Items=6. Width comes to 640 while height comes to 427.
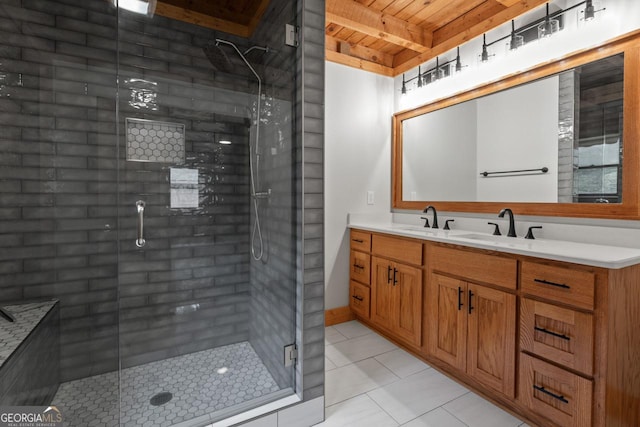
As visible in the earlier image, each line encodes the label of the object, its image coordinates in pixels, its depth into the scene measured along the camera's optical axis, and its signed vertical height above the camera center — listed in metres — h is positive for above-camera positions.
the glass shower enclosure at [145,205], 1.80 +0.00
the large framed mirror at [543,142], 1.78 +0.44
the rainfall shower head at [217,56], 2.19 +1.02
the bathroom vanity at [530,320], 1.39 -0.61
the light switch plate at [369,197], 3.18 +0.08
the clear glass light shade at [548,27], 2.05 +1.16
